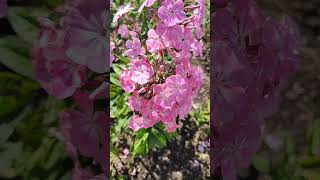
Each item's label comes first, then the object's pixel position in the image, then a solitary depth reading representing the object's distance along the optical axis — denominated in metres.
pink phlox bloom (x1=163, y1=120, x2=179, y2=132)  0.29
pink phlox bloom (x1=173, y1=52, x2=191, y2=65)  0.28
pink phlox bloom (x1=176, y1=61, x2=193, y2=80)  0.28
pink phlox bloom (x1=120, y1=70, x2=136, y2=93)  0.28
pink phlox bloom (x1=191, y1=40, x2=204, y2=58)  0.28
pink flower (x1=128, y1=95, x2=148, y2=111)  0.28
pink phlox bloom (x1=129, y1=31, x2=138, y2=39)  0.29
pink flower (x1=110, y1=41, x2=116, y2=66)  0.28
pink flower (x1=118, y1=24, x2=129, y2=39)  0.29
